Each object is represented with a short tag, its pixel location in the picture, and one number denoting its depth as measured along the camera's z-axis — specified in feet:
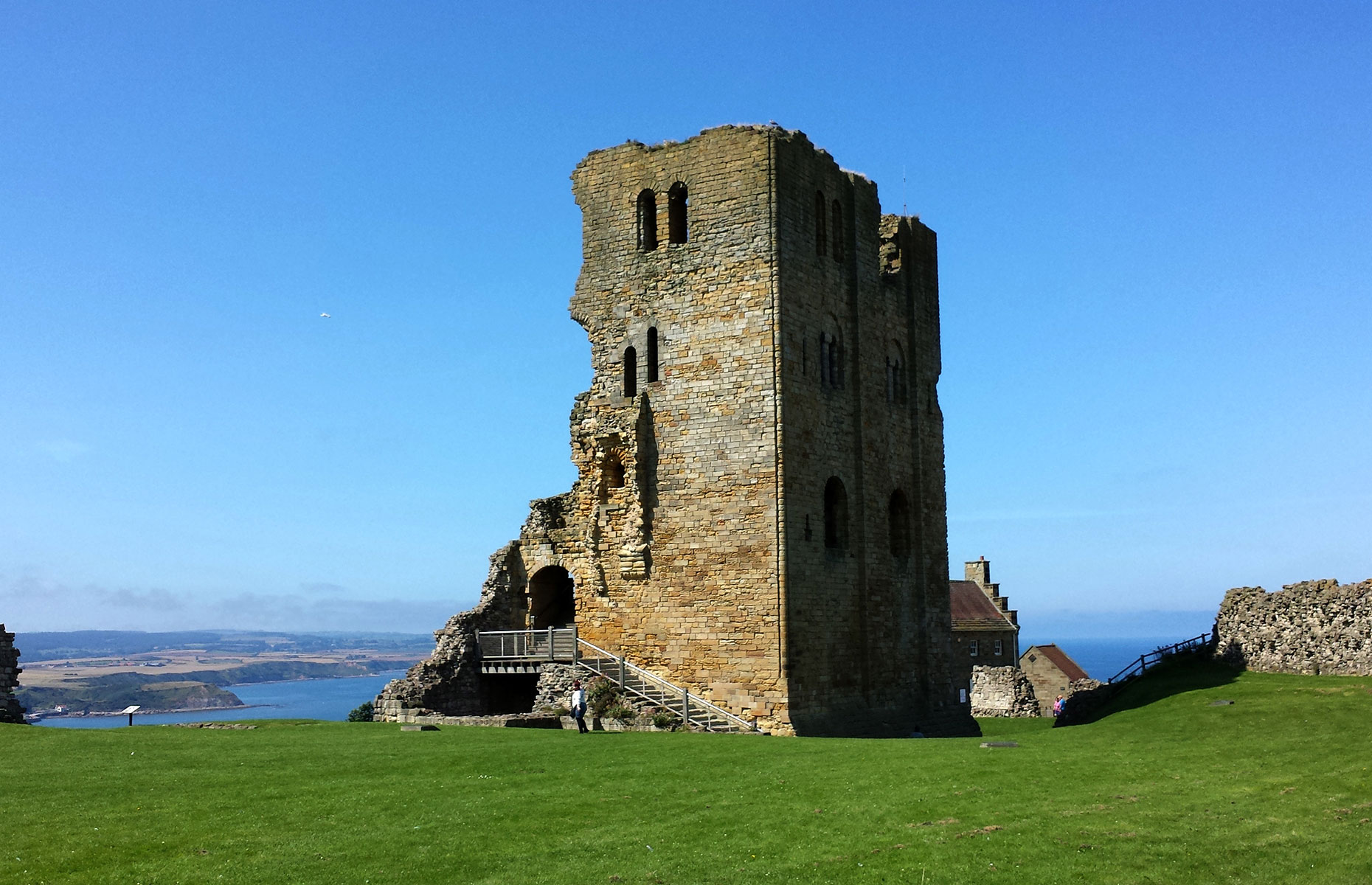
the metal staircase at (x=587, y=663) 102.32
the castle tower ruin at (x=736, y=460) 106.22
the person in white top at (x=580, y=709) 96.78
